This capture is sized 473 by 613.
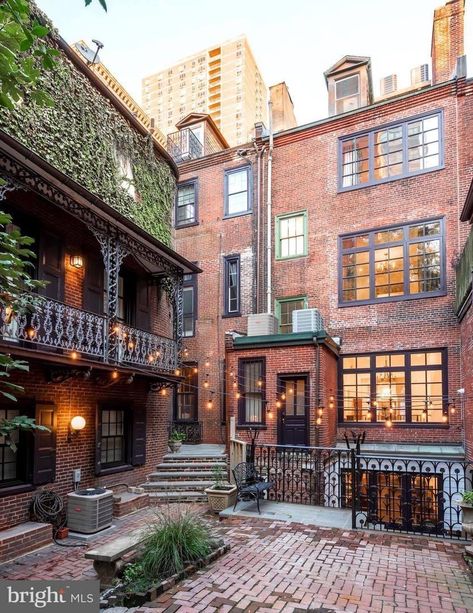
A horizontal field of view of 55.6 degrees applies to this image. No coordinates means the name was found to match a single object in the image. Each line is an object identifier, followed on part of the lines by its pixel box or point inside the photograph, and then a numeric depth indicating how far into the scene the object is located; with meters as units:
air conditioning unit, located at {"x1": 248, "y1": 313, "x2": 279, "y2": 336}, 15.16
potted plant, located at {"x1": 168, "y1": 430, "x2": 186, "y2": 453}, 12.97
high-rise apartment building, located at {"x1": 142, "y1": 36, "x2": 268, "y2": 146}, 88.19
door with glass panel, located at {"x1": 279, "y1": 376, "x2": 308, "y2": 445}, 12.58
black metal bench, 9.02
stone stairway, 10.52
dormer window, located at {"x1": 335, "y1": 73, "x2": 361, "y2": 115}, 16.91
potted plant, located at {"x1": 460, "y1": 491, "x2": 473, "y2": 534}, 6.82
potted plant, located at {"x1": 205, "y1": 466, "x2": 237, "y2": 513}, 9.16
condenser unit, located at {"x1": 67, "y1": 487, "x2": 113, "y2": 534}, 8.11
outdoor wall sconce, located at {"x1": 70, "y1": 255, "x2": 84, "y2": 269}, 9.59
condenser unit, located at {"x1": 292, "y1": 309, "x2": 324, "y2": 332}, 14.19
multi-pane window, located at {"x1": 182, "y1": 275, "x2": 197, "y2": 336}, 17.55
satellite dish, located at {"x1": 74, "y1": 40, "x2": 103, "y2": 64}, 12.78
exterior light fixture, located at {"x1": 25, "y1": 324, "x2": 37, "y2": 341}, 7.37
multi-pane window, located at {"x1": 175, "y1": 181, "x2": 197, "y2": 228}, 18.53
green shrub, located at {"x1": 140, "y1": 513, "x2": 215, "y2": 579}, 5.79
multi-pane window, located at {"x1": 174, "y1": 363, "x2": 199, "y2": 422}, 16.64
